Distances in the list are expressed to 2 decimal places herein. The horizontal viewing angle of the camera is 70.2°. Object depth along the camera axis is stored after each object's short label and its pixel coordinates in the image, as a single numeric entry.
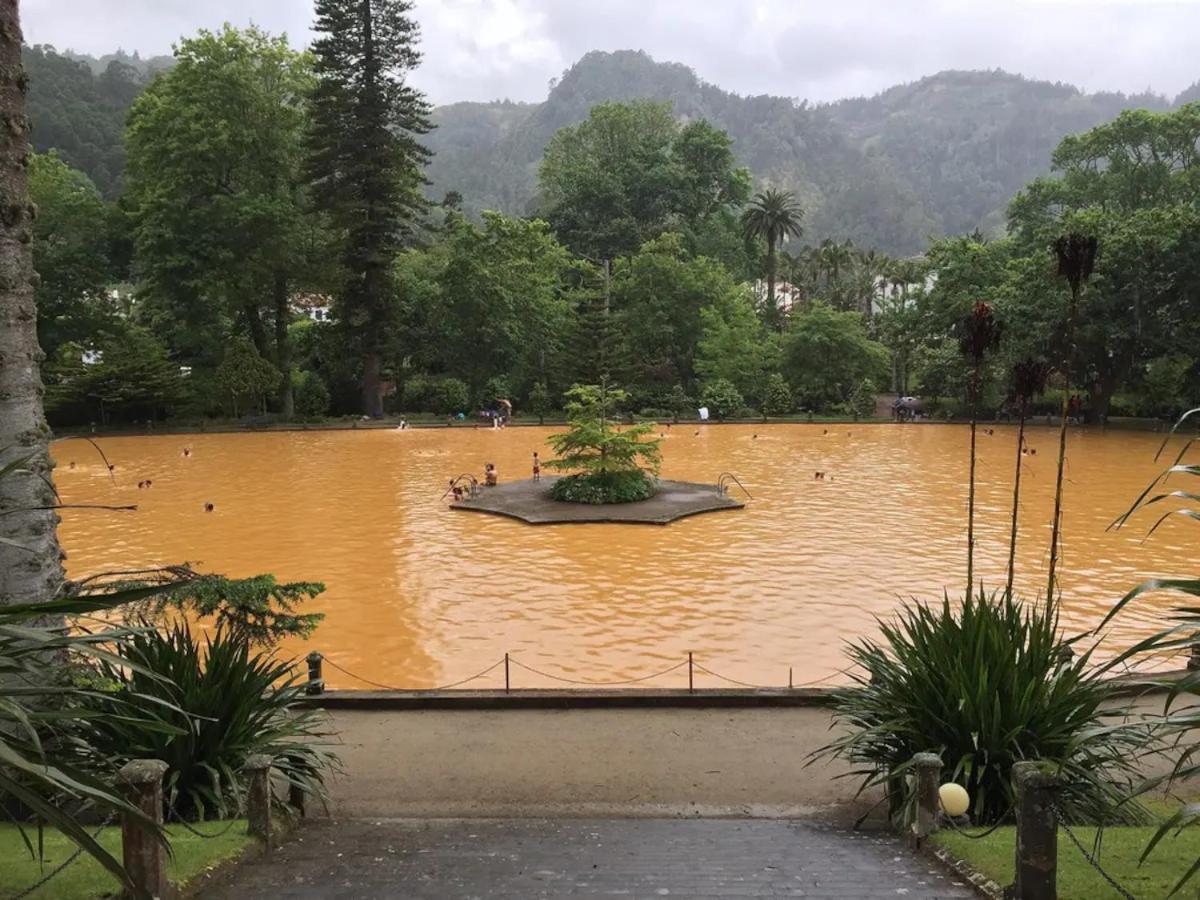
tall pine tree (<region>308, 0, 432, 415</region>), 38.66
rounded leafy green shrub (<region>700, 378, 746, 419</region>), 44.00
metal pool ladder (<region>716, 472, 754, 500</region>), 21.36
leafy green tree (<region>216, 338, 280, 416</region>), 38.78
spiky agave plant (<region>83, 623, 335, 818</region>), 4.91
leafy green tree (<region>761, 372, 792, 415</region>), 44.78
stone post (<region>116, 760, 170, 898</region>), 3.79
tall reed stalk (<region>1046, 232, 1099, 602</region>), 6.33
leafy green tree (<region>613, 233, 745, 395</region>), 47.69
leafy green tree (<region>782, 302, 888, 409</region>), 46.16
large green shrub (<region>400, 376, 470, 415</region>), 43.94
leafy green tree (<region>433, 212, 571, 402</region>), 44.66
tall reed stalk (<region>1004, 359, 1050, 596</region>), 6.79
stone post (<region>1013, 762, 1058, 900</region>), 3.75
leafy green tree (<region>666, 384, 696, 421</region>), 44.69
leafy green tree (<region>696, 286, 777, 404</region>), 46.22
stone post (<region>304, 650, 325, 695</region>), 7.89
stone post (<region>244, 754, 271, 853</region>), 4.85
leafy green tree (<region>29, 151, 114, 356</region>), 39.06
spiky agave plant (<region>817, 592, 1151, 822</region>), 4.91
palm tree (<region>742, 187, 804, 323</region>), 65.25
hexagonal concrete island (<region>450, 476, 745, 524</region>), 18.47
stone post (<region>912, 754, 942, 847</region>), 4.78
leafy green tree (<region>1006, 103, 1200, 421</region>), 34.22
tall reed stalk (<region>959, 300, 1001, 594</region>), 6.88
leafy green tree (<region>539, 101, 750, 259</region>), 63.28
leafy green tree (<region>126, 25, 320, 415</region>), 38.19
